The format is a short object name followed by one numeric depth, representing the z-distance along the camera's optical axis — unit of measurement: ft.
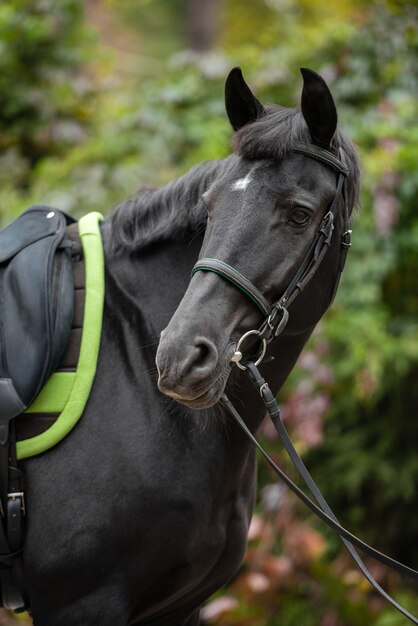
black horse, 13.64
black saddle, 14.67
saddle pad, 14.98
